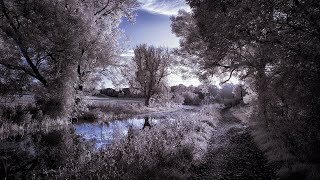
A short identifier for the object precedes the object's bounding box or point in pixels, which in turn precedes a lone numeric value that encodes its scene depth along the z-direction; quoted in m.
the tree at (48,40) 13.76
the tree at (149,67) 31.91
